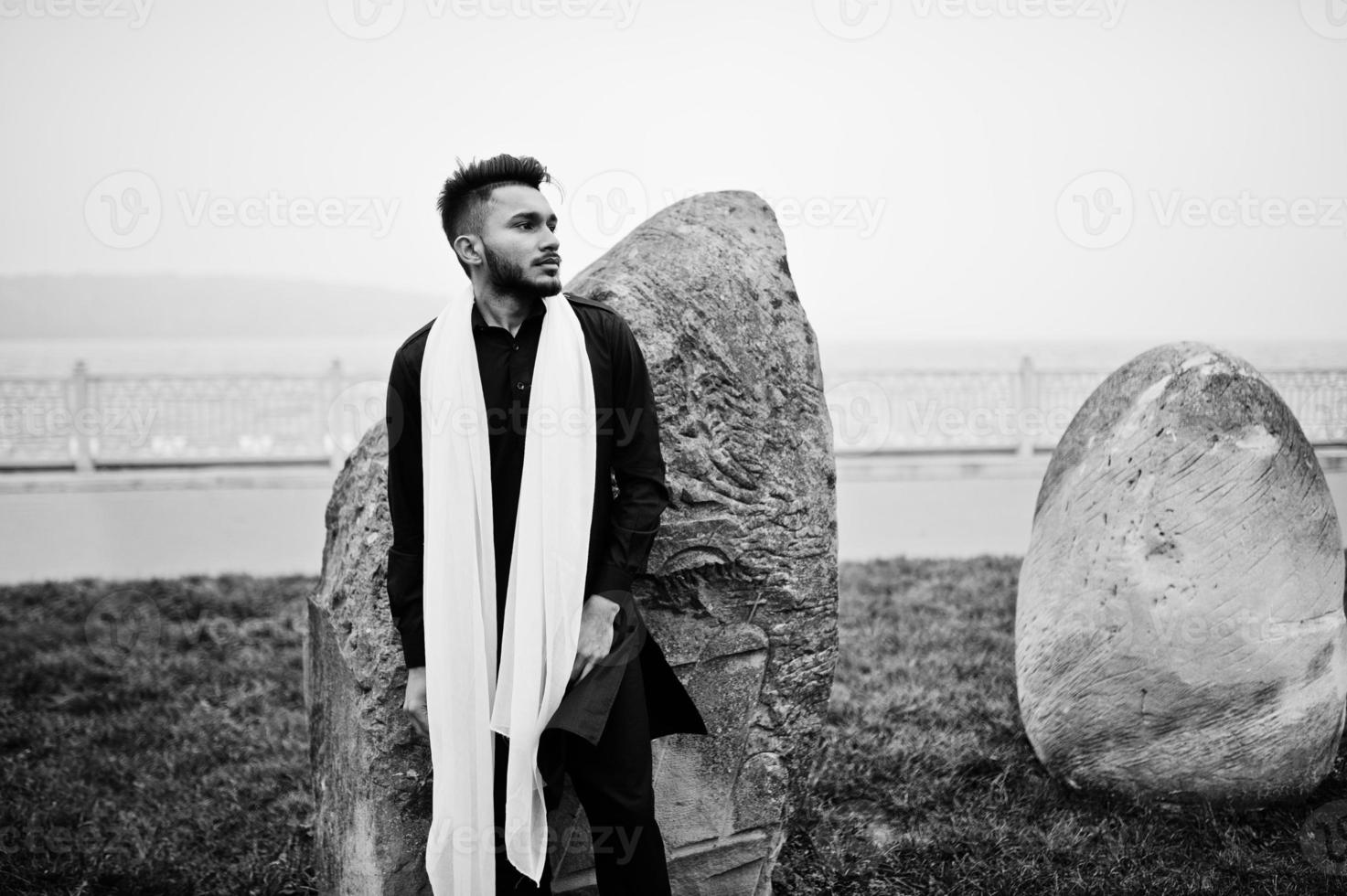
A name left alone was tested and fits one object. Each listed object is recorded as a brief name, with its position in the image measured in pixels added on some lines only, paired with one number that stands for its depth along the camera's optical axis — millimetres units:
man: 2238
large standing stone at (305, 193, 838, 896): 2738
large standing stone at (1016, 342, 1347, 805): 3408
